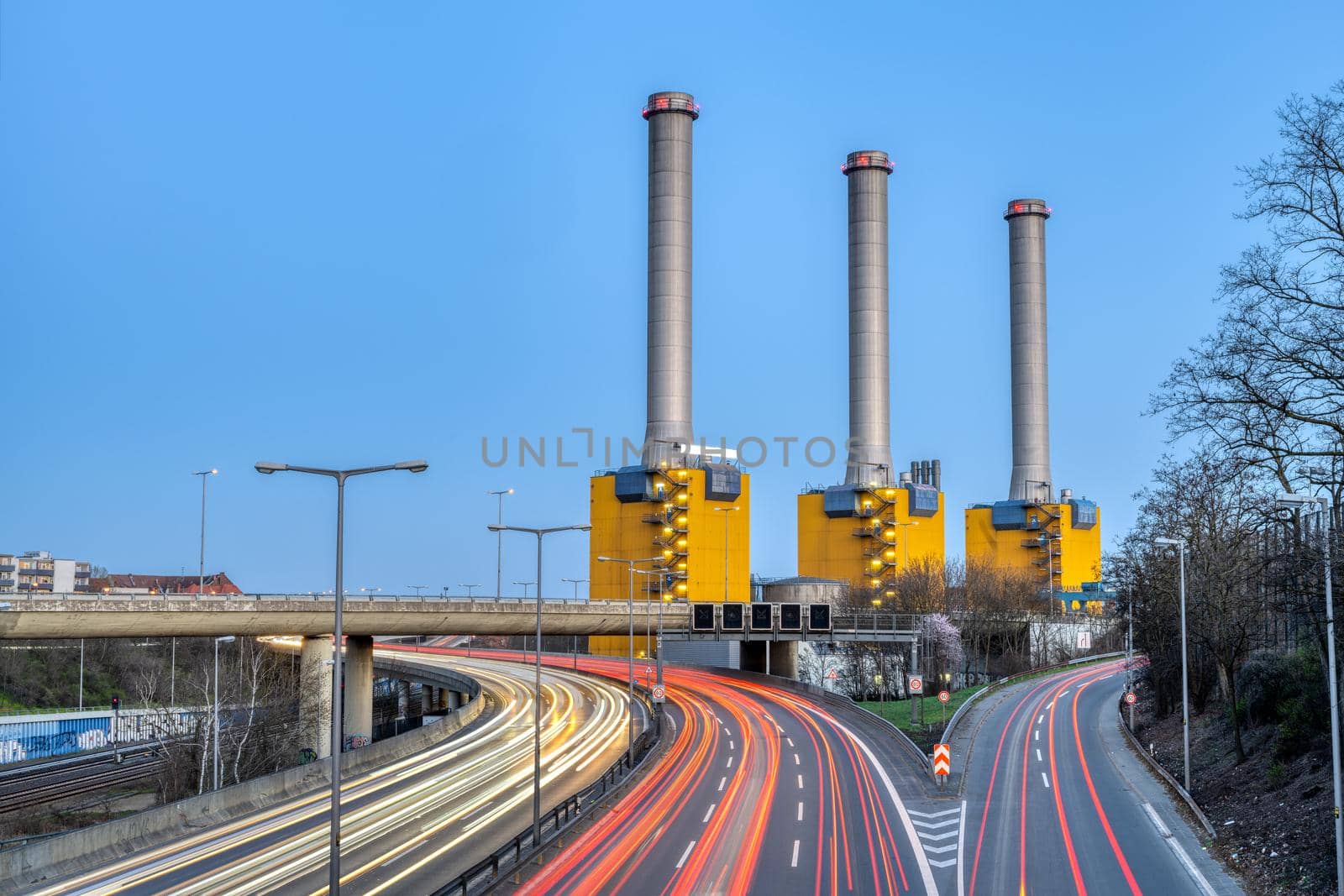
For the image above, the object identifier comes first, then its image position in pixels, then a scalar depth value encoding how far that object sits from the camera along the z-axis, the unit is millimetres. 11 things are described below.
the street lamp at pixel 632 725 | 58297
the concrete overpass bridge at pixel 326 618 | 62844
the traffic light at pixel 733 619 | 98312
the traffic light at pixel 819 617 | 98000
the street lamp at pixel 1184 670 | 48106
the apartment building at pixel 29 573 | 179000
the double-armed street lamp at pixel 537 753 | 38594
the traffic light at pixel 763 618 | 98438
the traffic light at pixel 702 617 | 97250
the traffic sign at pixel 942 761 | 50531
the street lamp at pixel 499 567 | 95788
